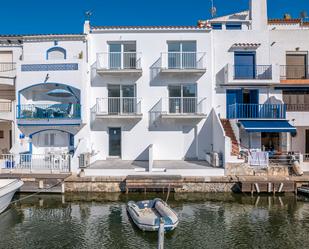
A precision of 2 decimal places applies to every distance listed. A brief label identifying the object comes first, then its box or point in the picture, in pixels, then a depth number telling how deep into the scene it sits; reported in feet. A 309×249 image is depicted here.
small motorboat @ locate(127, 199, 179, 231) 40.47
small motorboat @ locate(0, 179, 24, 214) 48.60
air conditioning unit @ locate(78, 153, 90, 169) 63.82
